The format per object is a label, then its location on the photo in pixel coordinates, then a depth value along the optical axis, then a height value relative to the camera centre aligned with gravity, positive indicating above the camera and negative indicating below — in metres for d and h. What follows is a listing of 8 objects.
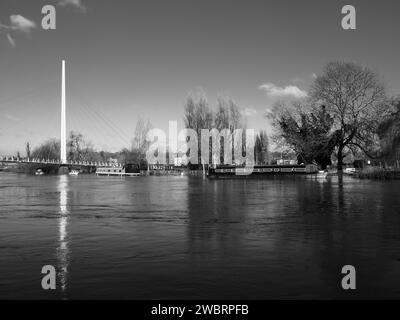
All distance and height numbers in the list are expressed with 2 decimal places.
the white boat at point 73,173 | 113.36 -0.91
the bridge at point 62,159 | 97.18 +2.69
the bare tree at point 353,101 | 54.34 +7.86
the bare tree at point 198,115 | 76.44 +8.92
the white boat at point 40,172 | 122.25 -0.60
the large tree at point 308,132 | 57.38 +4.56
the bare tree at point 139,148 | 103.06 +4.71
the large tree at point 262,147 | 123.96 +5.76
